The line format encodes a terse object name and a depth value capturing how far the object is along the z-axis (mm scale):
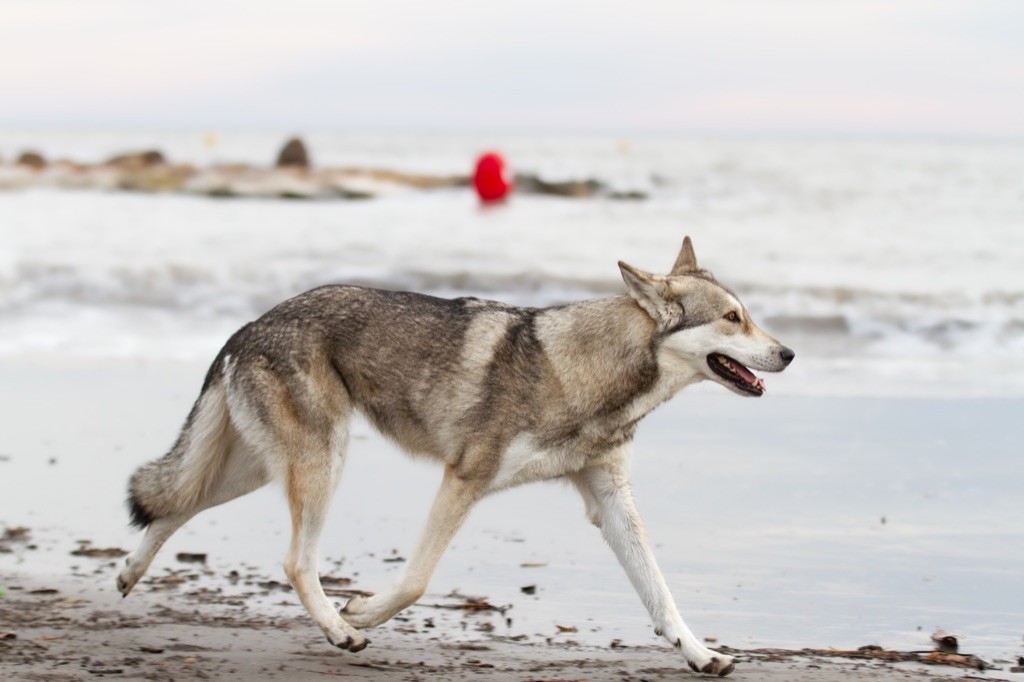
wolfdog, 9437
